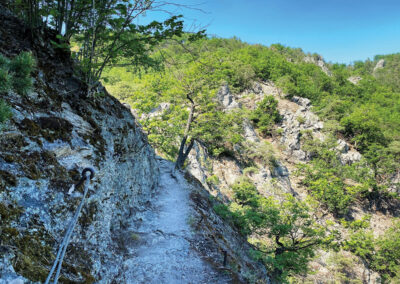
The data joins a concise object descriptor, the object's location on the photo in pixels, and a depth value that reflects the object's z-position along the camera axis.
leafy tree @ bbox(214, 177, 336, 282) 9.77
